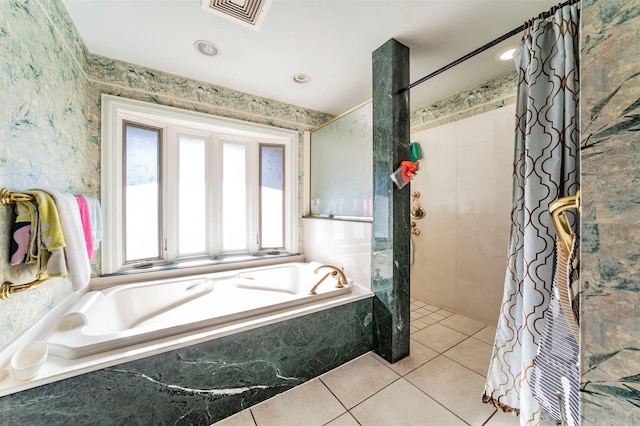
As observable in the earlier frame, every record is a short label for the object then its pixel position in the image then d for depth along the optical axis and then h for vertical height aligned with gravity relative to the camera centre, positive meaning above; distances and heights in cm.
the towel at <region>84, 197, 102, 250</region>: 160 -4
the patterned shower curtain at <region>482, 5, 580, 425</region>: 106 +25
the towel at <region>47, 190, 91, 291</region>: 116 -15
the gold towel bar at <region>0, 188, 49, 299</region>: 100 -31
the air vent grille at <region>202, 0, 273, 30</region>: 142 +128
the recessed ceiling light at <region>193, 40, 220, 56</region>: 178 +129
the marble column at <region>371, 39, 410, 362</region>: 173 +4
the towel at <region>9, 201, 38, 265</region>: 106 -9
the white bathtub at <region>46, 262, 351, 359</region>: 117 -65
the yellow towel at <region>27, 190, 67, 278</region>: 109 -13
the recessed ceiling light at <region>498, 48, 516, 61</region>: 189 +130
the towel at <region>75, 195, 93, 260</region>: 144 -5
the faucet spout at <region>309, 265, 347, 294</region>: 190 -55
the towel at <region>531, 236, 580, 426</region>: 70 -49
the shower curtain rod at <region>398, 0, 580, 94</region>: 108 +95
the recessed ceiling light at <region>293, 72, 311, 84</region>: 219 +129
